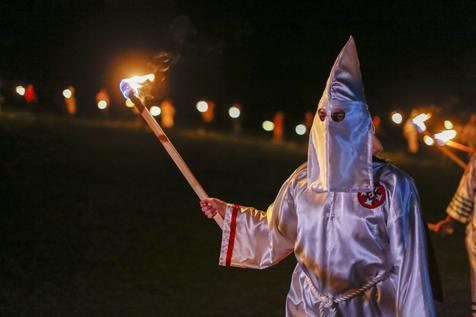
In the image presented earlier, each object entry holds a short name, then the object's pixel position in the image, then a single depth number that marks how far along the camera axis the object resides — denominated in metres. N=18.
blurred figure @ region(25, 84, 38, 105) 25.86
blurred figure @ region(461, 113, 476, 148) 7.02
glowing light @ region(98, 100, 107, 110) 26.78
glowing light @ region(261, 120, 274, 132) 28.31
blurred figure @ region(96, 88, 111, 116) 26.95
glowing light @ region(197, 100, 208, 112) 28.24
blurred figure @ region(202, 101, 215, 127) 27.11
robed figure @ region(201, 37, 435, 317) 3.92
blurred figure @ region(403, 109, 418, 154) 24.38
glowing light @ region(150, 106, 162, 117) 23.48
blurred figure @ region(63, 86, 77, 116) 26.19
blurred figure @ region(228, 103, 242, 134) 26.65
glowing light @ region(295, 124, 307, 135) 27.78
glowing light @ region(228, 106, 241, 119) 28.56
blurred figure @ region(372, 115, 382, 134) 26.84
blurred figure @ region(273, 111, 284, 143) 25.06
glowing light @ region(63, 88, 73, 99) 26.16
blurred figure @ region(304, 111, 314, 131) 27.69
